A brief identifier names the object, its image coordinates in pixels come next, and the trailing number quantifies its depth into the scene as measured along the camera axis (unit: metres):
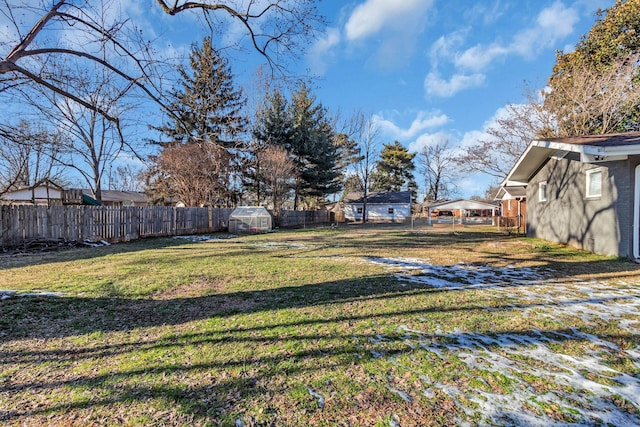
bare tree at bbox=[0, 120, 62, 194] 5.66
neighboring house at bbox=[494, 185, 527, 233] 16.90
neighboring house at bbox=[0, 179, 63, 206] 20.30
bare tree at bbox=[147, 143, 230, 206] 18.39
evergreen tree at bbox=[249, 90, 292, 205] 24.67
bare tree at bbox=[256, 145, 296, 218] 22.23
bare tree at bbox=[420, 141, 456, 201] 45.00
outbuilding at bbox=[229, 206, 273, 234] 17.97
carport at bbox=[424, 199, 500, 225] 19.82
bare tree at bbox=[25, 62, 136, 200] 5.08
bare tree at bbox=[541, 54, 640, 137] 14.07
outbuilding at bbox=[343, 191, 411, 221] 39.22
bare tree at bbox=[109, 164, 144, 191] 39.72
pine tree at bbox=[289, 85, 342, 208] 27.73
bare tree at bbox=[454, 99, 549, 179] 18.69
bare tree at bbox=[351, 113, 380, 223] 32.28
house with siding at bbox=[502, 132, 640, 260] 6.87
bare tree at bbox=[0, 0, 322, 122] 4.35
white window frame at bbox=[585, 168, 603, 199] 7.97
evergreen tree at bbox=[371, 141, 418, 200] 44.88
